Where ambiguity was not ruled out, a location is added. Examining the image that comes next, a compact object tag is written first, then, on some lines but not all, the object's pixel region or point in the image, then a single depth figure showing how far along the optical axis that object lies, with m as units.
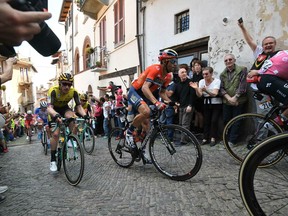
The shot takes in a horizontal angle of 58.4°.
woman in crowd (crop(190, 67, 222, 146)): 5.99
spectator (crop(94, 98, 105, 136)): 11.05
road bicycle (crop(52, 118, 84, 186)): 3.95
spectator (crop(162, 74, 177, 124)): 6.74
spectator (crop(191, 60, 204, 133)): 6.71
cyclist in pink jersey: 3.35
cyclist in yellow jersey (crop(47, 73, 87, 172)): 4.68
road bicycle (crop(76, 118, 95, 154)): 6.94
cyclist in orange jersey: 4.12
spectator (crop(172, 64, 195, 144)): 6.43
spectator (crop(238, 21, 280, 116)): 4.23
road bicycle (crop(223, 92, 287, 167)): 3.89
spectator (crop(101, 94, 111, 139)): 10.20
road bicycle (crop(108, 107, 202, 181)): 3.70
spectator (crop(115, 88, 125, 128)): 9.97
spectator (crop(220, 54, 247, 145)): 5.65
